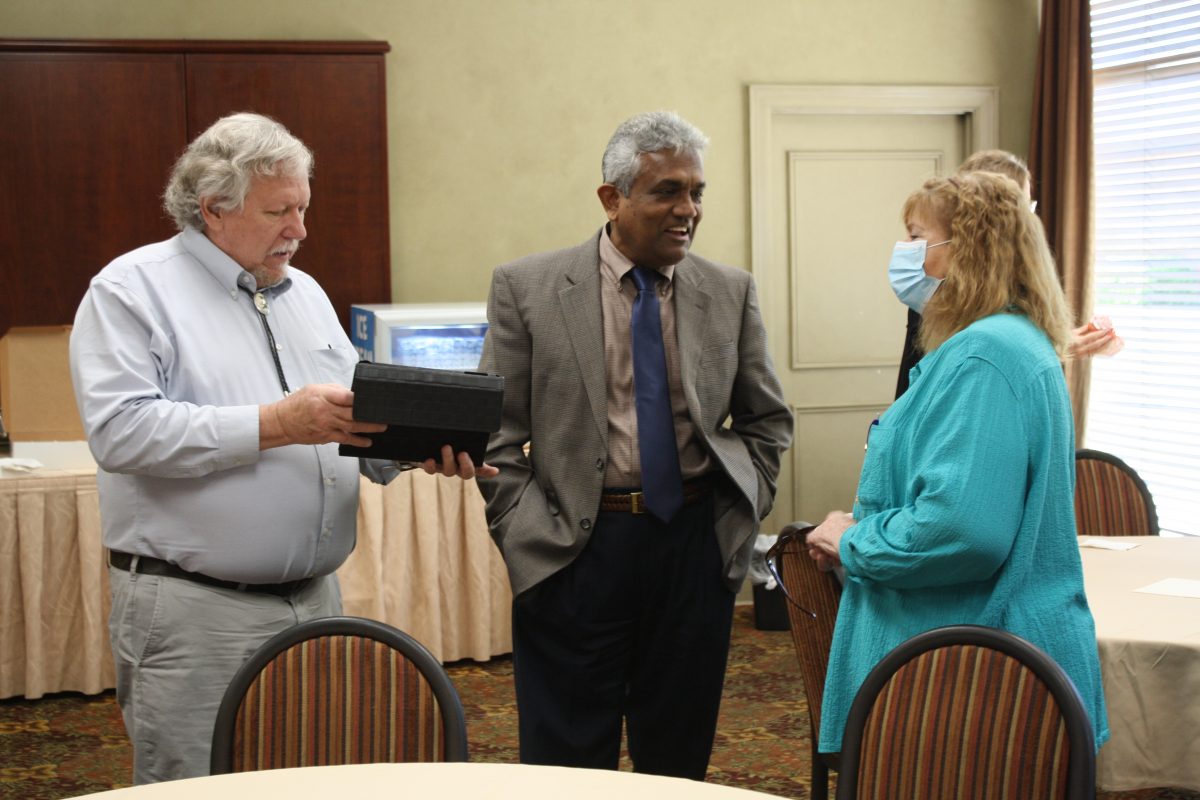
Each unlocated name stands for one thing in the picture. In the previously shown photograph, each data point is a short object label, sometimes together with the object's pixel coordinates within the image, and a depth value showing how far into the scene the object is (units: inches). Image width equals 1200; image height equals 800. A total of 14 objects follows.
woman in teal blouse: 76.1
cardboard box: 171.9
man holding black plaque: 78.3
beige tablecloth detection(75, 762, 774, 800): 60.7
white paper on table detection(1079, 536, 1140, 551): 126.6
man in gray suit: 96.8
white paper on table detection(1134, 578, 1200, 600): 107.1
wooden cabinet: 185.2
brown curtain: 212.8
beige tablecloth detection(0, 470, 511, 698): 168.1
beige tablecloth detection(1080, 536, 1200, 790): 94.5
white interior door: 227.0
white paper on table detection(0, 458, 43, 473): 169.2
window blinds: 198.5
